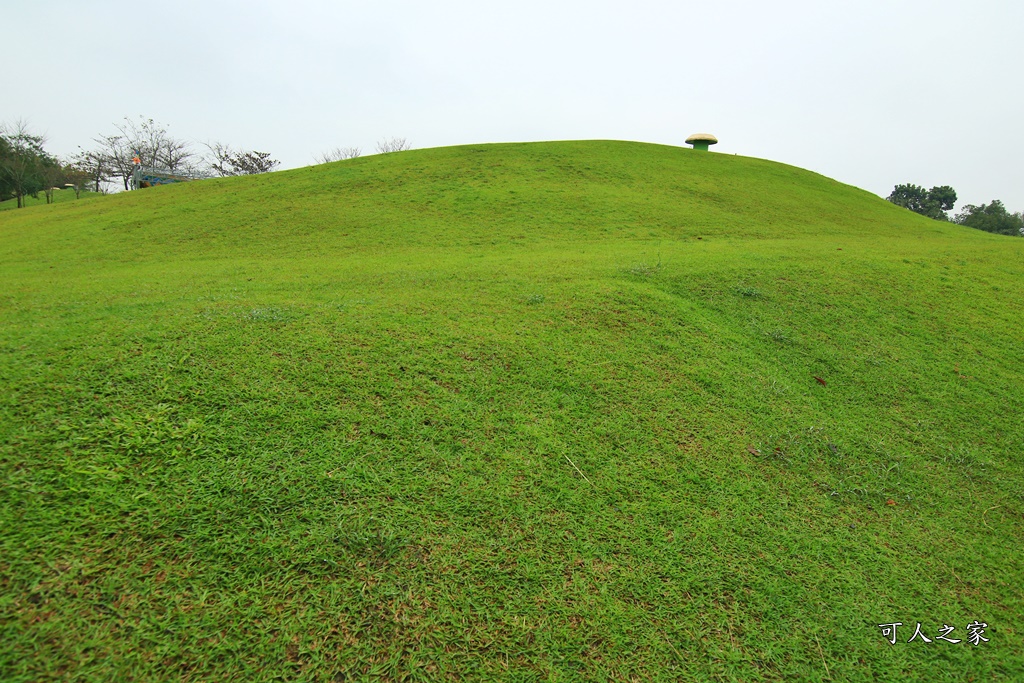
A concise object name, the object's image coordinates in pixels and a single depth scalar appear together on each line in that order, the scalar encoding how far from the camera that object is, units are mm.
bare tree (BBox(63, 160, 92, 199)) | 36094
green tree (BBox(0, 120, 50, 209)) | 28000
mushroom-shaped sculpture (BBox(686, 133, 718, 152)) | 22406
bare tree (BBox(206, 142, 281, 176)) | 40844
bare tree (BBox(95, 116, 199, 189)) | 37094
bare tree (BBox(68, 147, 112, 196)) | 37094
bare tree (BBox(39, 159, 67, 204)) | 30642
